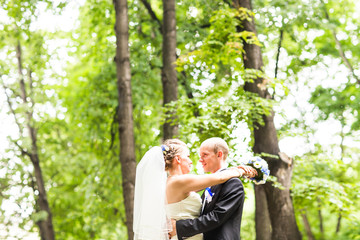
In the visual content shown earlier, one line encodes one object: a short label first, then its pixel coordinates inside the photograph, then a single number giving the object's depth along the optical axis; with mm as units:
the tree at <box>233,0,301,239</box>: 8008
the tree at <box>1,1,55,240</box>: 12992
